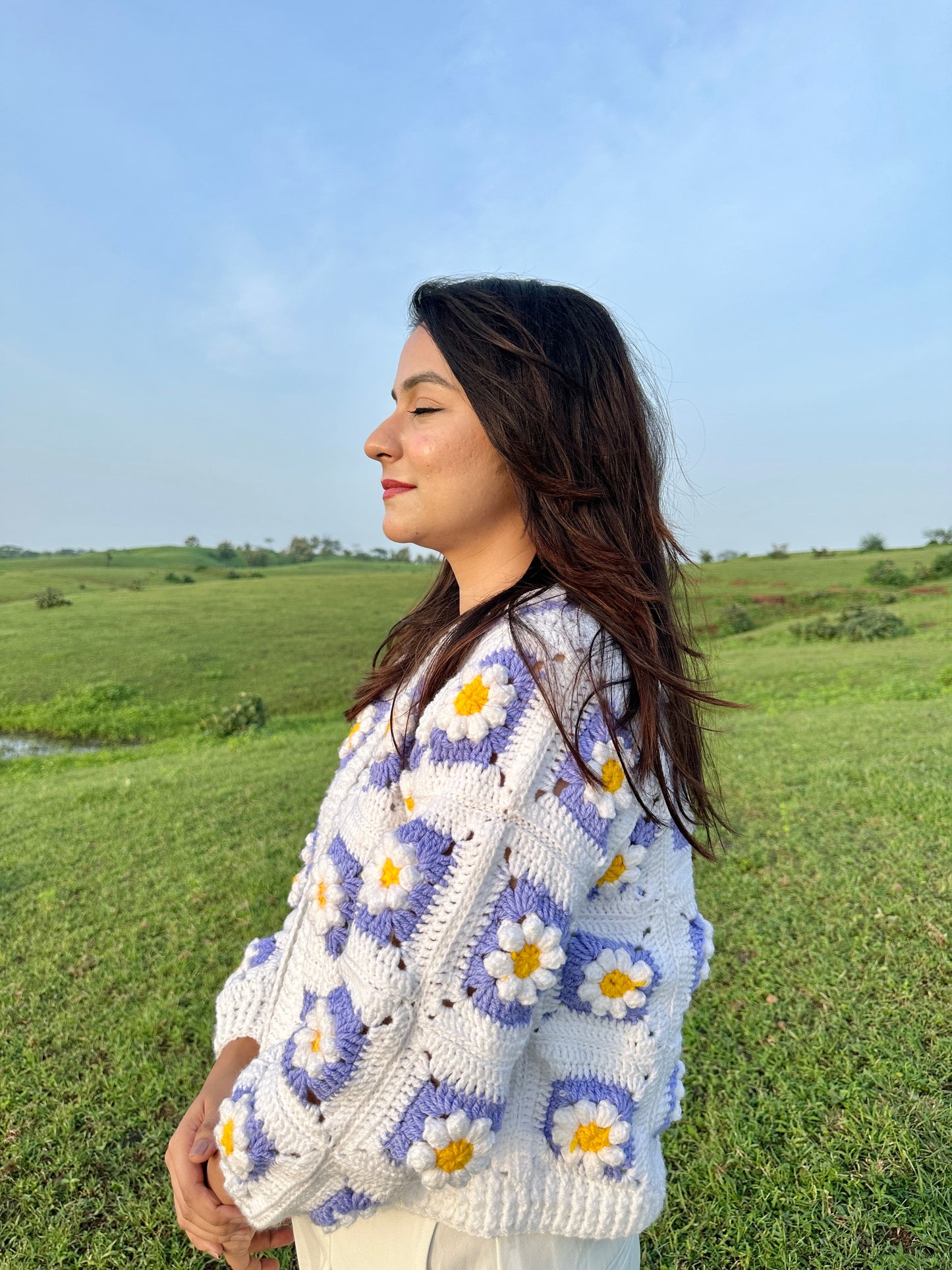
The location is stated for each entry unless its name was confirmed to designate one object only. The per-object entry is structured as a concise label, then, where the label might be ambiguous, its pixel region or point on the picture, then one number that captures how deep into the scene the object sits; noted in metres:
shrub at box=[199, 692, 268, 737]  11.55
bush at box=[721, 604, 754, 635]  21.89
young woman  0.88
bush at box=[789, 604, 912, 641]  15.92
